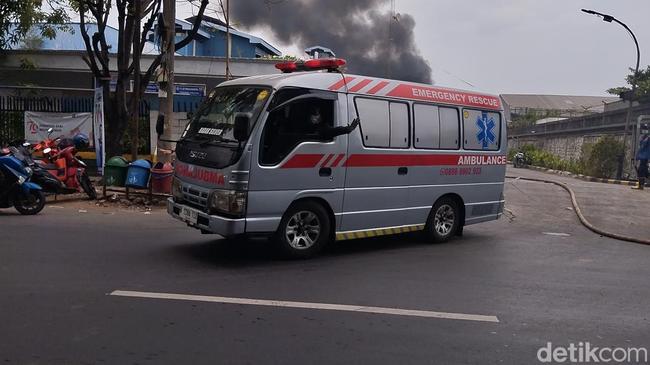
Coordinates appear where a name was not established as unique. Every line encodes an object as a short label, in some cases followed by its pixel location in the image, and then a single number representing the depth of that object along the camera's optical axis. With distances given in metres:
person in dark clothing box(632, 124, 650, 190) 17.42
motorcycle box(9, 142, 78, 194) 9.34
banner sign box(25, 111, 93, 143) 14.95
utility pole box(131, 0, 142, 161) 12.23
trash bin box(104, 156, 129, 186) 10.98
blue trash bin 10.73
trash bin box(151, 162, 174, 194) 10.84
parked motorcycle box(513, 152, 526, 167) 35.38
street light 21.38
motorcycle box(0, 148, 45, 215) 8.90
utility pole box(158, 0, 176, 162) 11.21
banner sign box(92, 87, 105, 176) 13.00
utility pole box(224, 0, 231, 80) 13.45
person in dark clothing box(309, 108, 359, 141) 6.66
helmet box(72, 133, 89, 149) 11.72
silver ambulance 6.18
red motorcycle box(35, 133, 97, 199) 10.51
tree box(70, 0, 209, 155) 12.66
